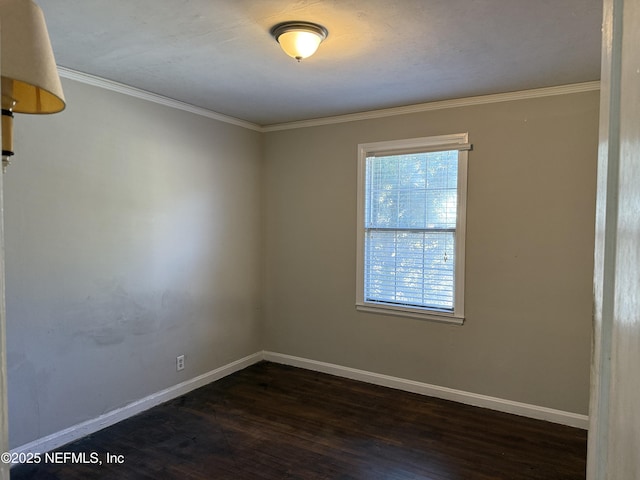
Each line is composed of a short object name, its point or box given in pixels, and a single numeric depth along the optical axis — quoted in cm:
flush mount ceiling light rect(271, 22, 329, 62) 211
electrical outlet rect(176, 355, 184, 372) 360
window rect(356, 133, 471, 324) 344
